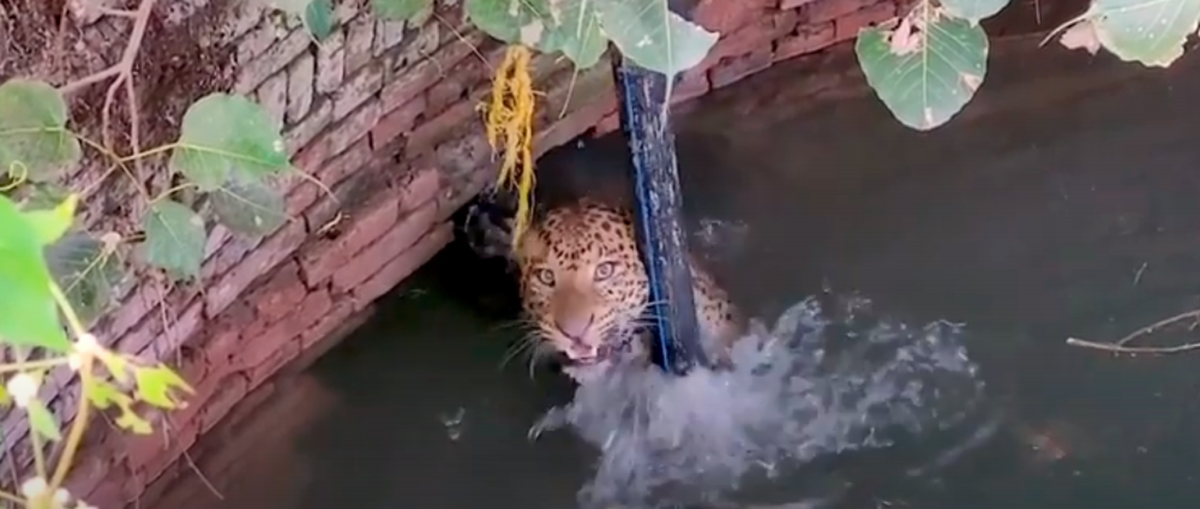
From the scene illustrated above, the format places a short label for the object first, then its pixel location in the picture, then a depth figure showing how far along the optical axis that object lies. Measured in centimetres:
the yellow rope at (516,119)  267
